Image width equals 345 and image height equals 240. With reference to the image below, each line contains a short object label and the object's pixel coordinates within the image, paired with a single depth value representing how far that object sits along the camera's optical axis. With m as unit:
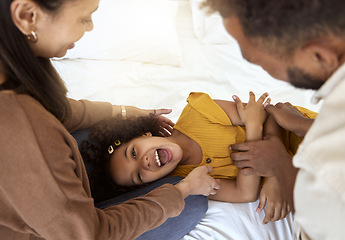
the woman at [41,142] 0.73
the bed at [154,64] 1.75
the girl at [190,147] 1.31
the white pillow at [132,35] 1.82
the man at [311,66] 0.62
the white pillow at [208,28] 1.95
